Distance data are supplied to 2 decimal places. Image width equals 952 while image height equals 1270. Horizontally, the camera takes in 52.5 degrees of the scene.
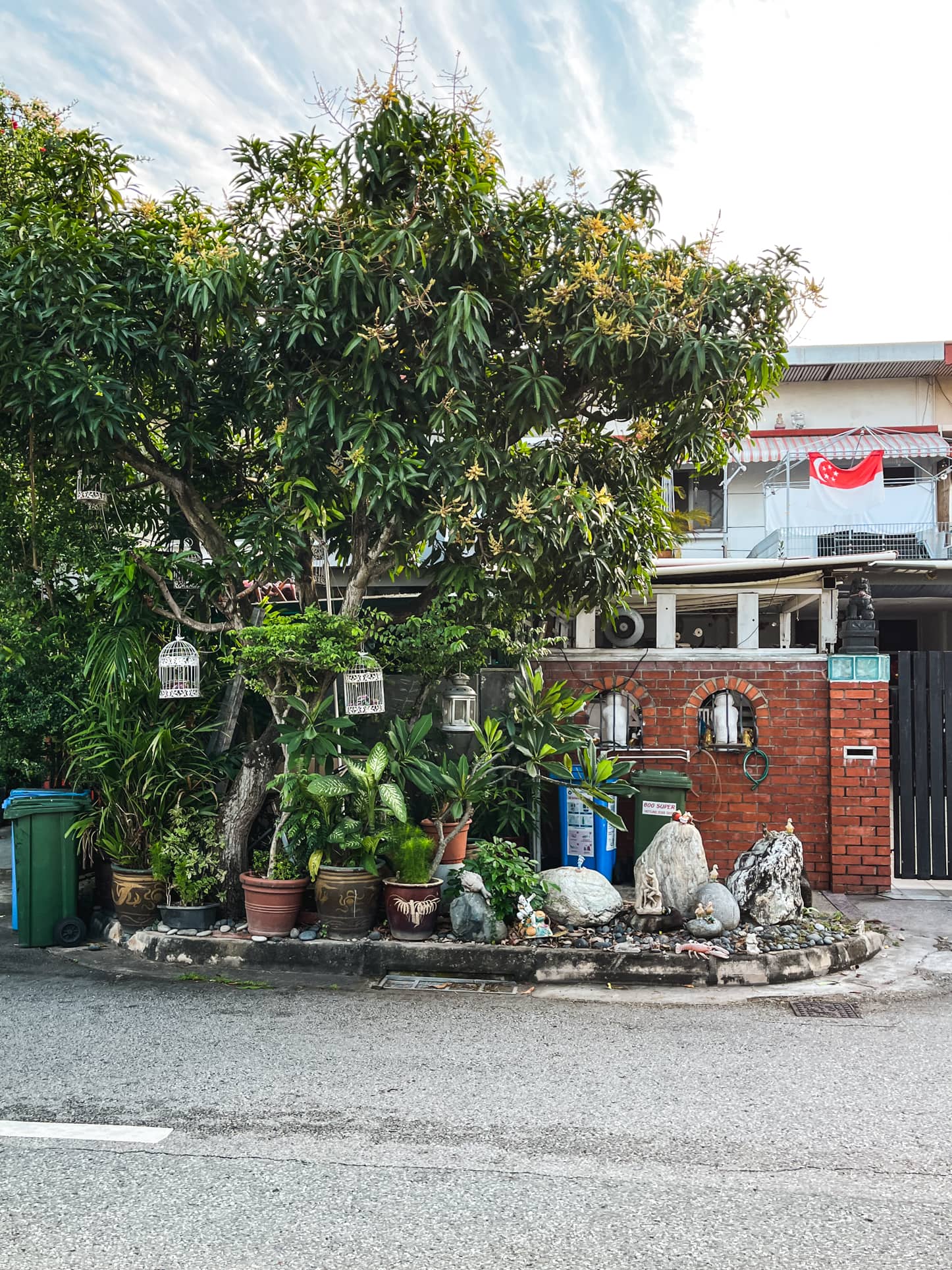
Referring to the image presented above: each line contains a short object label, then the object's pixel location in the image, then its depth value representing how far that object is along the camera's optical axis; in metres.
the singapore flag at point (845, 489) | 15.52
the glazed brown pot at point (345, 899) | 6.58
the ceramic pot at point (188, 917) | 6.89
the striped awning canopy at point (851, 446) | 15.75
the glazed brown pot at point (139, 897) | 7.05
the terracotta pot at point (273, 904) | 6.67
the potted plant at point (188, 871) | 6.90
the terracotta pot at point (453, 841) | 7.10
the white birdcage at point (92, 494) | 7.02
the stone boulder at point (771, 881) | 6.77
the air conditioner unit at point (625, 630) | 9.15
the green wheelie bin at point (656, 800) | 7.74
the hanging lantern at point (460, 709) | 7.34
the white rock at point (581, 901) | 6.68
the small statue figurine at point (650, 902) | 6.66
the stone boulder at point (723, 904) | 6.54
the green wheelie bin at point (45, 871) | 6.88
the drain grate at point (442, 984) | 6.00
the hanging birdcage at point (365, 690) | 6.88
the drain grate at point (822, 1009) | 5.47
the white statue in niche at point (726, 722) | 8.23
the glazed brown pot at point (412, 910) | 6.50
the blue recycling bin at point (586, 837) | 7.74
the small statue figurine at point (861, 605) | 8.24
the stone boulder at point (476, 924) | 6.44
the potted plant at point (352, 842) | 6.55
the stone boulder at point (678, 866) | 6.80
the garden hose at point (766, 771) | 8.31
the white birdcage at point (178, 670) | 7.05
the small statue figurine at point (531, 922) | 6.45
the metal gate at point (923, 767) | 8.52
